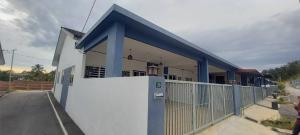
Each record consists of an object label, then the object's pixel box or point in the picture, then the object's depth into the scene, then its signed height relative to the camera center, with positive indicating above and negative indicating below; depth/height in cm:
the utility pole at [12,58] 2494 +286
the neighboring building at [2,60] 1734 +190
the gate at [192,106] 378 -90
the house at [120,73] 309 +20
